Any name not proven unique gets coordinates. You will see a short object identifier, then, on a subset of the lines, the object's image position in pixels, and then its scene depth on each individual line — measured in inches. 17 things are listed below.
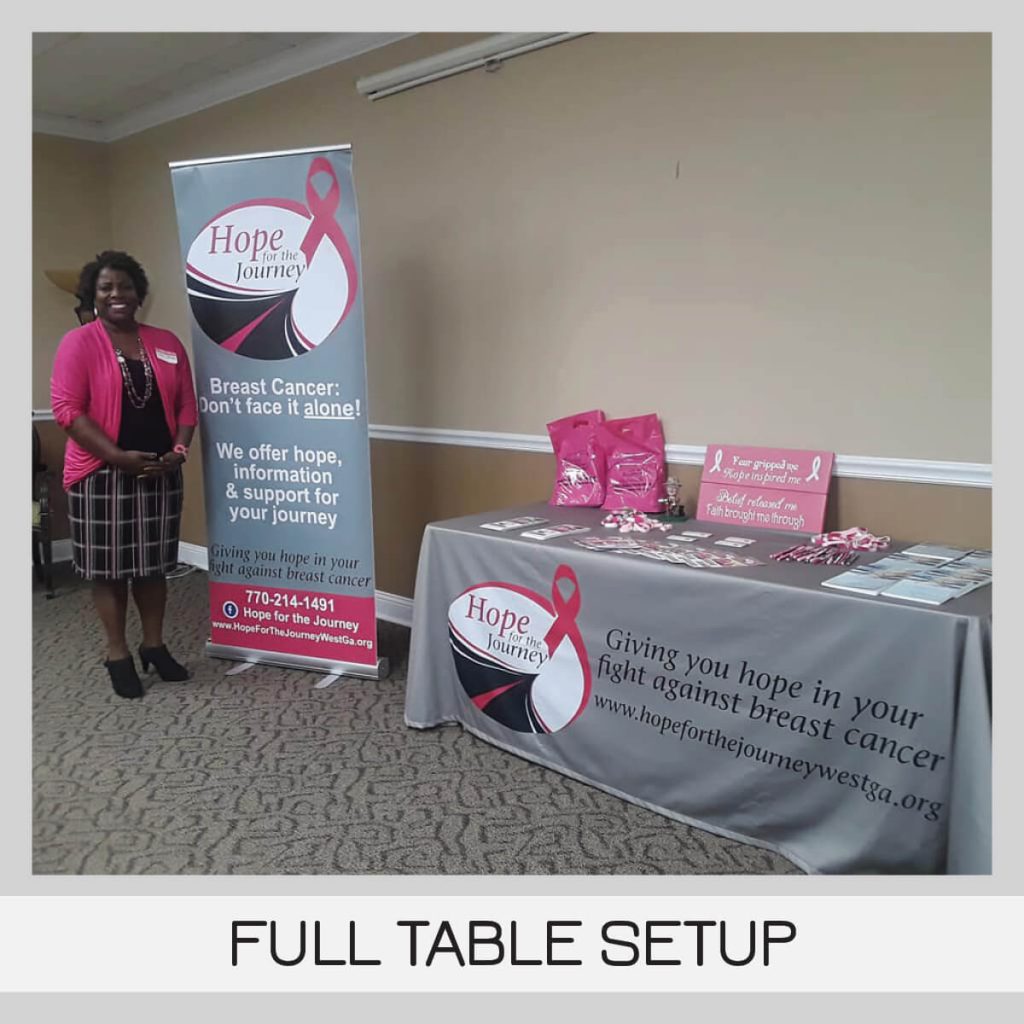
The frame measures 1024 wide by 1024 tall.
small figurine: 104.7
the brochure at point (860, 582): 70.7
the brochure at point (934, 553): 81.8
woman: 108.2
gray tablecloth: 65.3
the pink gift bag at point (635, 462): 105.9
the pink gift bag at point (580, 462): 110.0
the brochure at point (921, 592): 67.2
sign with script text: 94.7
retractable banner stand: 111.6
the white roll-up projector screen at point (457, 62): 113.8
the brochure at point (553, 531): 93.4
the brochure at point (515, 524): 97.8
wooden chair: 168.7
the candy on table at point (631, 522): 96.3
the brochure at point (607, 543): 88.4
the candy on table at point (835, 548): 81.5
